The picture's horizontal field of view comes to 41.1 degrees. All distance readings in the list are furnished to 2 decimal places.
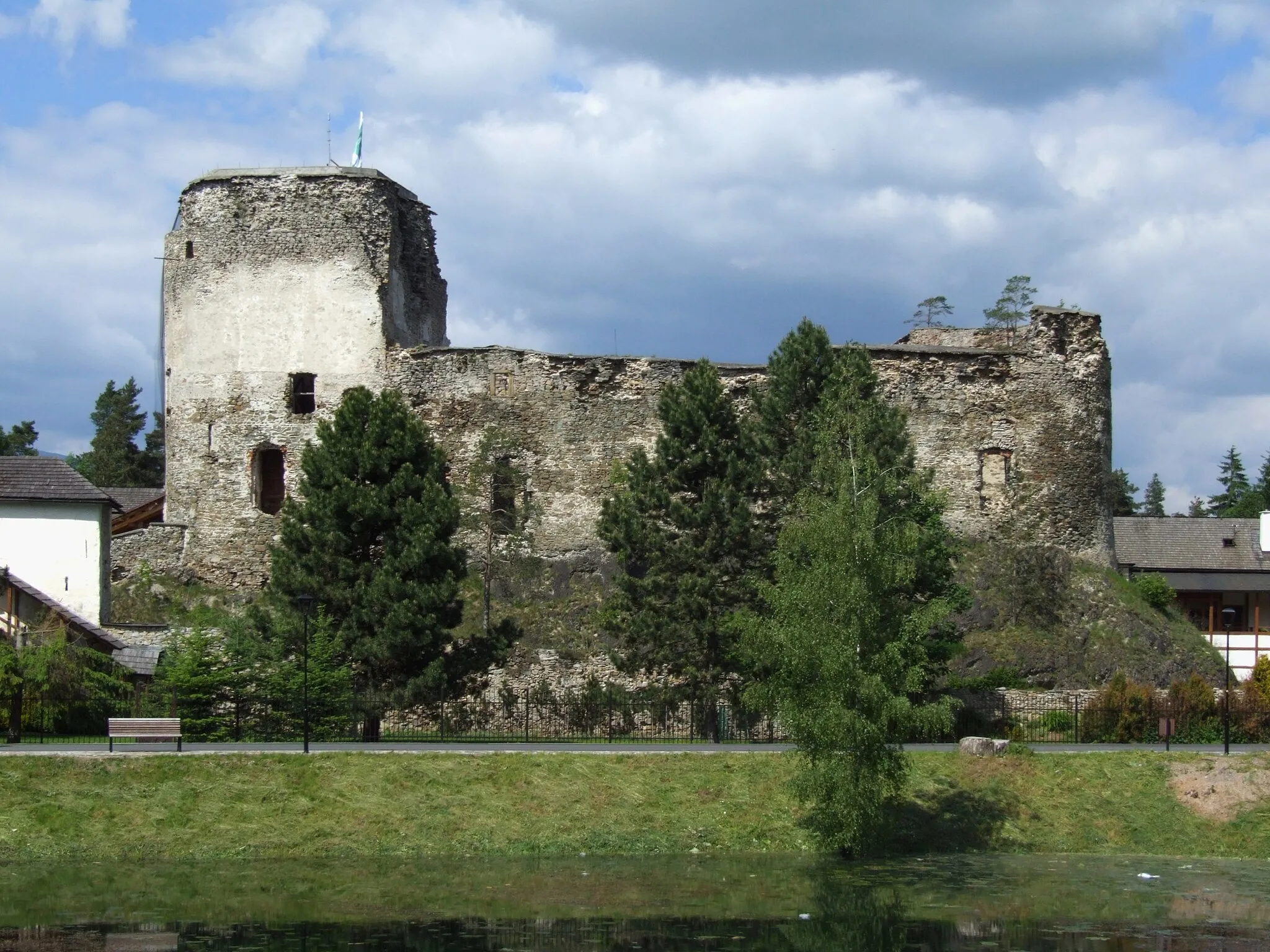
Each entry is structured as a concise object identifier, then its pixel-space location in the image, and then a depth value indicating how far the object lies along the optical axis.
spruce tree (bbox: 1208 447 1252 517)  98.69
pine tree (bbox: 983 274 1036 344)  64.44
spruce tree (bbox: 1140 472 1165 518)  113.56
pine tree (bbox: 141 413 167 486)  79.69
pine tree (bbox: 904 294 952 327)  67.75
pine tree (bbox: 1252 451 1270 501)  91.76
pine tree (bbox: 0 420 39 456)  81.75
